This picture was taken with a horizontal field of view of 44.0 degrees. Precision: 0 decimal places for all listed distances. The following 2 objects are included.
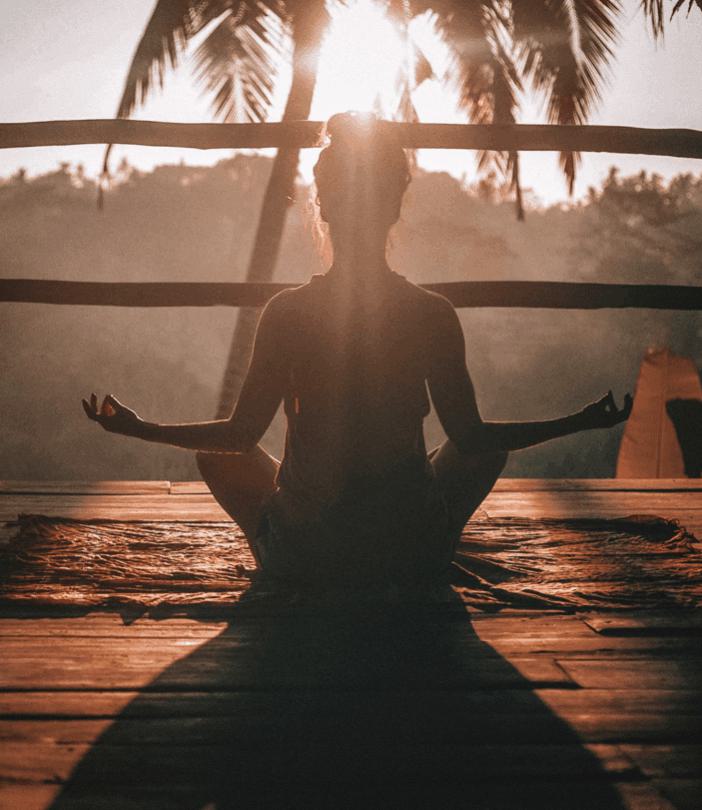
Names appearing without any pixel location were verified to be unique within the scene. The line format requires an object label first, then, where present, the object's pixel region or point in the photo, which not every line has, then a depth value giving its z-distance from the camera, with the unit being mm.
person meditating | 2158
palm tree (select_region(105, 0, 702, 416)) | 9172
